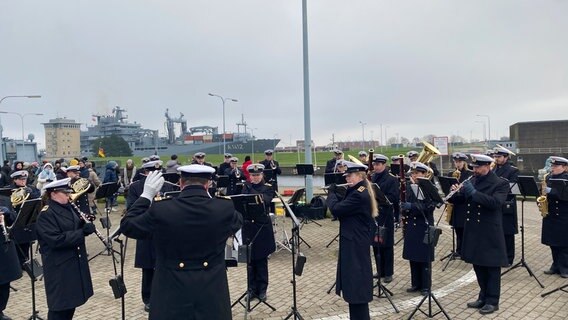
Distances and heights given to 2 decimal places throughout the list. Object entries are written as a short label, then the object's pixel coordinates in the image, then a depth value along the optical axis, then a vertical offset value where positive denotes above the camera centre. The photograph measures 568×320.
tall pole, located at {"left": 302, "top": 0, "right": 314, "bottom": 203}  17.78 +2.44
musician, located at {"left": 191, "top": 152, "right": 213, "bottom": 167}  14.25 -0.40
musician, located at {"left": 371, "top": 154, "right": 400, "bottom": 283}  8.48 -1.48
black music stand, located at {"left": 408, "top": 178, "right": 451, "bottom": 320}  6.56 -1.43
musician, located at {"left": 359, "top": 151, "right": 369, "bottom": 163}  13.39 -0.49
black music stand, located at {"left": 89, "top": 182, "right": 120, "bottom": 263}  9.95 -1.06
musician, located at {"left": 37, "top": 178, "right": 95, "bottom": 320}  5.12 -1.26
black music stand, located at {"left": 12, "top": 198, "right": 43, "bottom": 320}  6.07 -0.95
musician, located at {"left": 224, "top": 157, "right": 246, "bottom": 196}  14.80 -1.08
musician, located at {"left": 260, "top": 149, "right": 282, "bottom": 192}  16.03 -0.67
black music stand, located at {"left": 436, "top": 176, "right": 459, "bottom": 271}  7.45 -0.81
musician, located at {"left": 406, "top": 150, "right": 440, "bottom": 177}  13.49 -0.50
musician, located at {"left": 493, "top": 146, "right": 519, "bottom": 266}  9.23 -1.42
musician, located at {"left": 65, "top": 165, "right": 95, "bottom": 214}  7.69 -0.69
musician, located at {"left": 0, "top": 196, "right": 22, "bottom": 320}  6.61 -1.77
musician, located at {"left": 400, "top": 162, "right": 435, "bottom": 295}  7.57 -1.49
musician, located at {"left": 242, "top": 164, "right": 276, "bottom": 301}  7.65 -1.88
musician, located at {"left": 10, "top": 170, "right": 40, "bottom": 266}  8.08 -1.15
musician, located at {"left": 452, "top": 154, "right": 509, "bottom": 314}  6.68 -1.50
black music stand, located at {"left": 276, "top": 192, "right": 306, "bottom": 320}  5.97 -1.69
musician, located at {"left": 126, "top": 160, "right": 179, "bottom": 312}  7.13 -1.82
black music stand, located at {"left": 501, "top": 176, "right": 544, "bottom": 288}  8.45 -1.04
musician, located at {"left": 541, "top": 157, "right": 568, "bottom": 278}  8.41 -1.73
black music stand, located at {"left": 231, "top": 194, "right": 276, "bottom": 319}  6.71 -1.02
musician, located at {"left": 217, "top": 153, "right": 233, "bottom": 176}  17.17 -0.84
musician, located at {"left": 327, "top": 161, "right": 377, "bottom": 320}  5.54 -1.33
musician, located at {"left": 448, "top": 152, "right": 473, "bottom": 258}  9.43 -1.52
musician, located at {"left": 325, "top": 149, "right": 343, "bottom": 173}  15.73 -0.75
